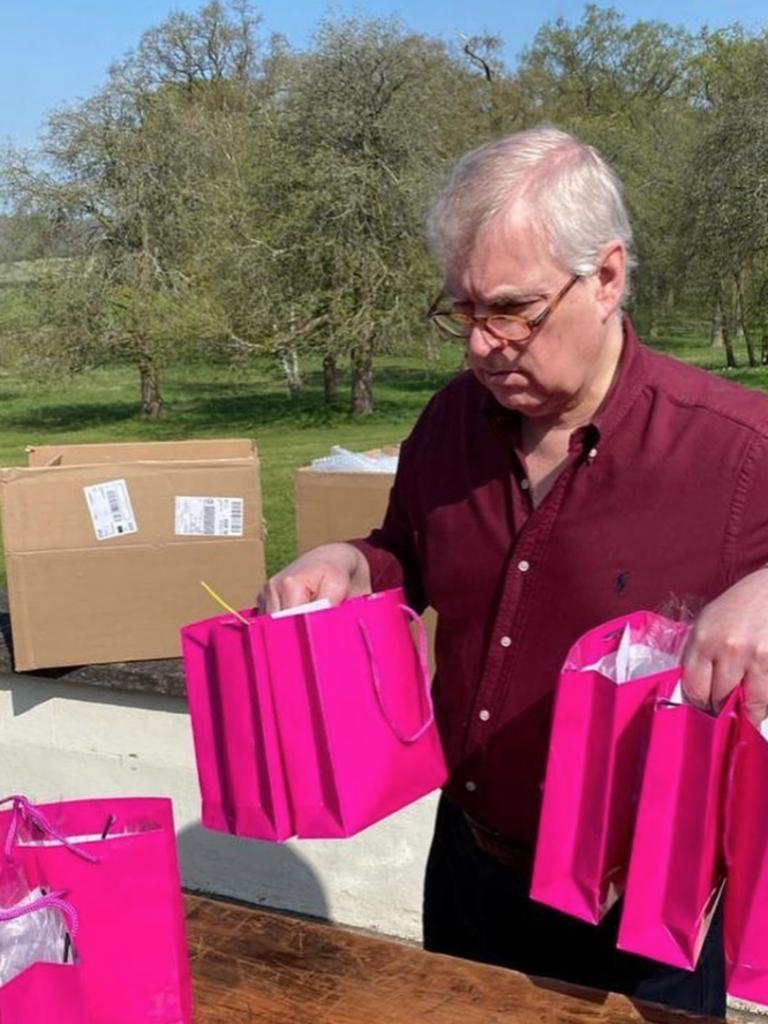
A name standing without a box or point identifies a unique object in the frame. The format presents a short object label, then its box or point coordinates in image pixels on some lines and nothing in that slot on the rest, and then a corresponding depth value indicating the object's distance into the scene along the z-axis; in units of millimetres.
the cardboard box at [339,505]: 2984
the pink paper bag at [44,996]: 1072
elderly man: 1429
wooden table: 1380
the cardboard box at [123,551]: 2977
